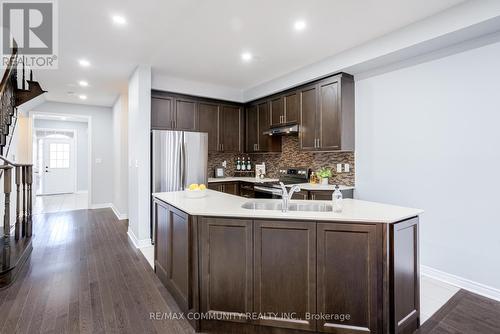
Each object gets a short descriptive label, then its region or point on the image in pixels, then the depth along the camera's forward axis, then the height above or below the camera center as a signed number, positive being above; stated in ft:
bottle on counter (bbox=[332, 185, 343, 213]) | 6.52 -0.89
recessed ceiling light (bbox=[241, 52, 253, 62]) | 12.06 +5.30
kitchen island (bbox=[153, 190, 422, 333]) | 5.81 -2.46
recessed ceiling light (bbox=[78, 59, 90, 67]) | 12.58 +5.23
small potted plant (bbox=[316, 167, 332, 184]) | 13.69 -0.38
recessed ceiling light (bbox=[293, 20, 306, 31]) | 9.20 +5.16
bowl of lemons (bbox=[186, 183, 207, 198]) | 8.91 -0.86
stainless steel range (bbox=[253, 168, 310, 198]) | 13.87 -0.88
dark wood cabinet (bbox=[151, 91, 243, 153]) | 15.05 +3.14
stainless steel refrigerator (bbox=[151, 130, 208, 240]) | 13.56 +0.44
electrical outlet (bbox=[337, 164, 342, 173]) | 13.44 -0.06
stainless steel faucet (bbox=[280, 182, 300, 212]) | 6.84 -0.85
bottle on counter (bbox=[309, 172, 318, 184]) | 14.40 -0.68
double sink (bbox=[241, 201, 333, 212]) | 7.34 -1.14
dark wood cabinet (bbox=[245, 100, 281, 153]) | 16.67 +2.51
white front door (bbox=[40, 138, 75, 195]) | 30.19 +0.06
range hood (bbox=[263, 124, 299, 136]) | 14.37 +2.14
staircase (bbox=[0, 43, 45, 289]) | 9.44 -0.59
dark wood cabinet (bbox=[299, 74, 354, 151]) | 12.17 +2.58
